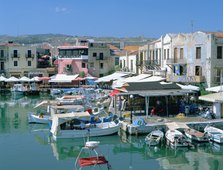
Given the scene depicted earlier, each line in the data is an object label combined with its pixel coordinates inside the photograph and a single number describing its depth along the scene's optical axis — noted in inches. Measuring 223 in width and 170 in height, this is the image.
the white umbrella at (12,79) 2519.7
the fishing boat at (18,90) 2373.3
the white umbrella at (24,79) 2515.0
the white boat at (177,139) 1034.7
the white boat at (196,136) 1067.9
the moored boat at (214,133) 1064.8
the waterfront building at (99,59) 2696.9
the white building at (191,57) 1638.8
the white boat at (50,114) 1375.5
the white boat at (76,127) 1139.3
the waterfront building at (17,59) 2741.1
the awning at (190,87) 1469.0
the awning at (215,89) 1407.5
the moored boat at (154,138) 1061.8
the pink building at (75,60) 2679.6
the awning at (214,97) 1230.5
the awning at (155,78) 1790.1
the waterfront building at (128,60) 2457.7
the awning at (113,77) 2305.4
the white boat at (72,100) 1692.1
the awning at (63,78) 2516.0
